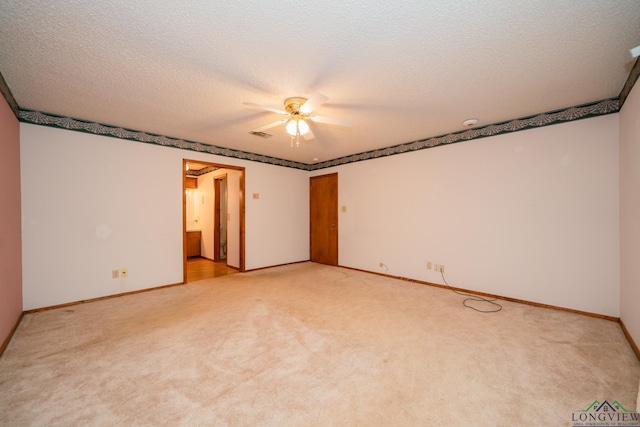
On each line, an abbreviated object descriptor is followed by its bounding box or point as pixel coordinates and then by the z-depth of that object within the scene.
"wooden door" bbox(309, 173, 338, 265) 6.00
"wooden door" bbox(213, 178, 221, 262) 6.64
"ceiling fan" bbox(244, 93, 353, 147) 2.66
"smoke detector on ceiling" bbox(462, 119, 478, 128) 3.53
